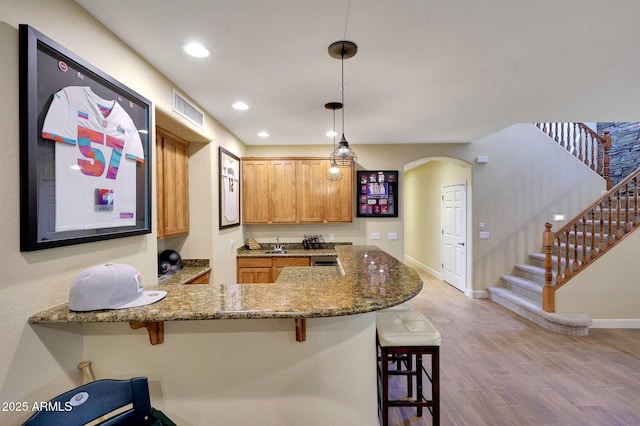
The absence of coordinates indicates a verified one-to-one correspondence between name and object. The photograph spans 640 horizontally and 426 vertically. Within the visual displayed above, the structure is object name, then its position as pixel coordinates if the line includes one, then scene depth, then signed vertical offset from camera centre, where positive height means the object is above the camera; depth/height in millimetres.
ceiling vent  2613 +1029
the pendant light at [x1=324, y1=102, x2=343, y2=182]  3076 +497
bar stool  1850 -899
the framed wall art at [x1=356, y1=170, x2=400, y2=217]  4949 +335
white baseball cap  1352 -378
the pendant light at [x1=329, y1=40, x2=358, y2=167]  1960 +1157
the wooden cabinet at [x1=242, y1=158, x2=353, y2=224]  4715 +327
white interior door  5262 -489
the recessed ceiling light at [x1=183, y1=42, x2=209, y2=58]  1981 +1173
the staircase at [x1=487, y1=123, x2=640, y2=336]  3662 -864
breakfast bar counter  1592 -852
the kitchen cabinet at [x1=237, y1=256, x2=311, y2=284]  4371 -857
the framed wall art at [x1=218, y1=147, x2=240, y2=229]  3762 +338
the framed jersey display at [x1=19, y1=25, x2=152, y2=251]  1263 +334
